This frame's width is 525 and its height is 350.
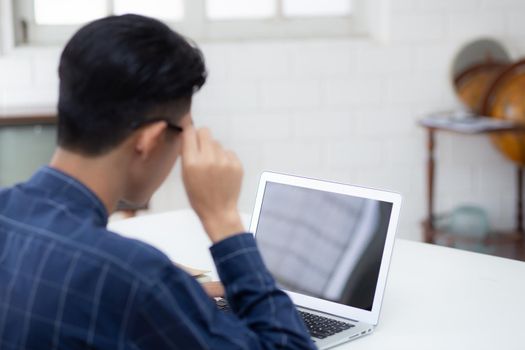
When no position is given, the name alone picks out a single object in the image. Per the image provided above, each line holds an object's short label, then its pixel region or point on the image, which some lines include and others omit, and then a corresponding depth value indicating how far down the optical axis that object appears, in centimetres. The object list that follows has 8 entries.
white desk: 139
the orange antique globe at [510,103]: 337
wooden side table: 354
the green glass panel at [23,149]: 302
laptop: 145
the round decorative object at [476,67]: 355
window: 345
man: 97
